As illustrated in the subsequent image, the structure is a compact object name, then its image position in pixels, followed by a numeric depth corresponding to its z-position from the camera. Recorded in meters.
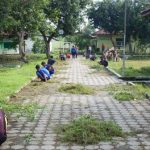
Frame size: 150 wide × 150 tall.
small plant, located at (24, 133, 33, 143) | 4.60
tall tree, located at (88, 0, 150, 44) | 33.25
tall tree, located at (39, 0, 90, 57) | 26.69
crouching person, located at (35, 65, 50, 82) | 10.94
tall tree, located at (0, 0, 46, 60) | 14.70
